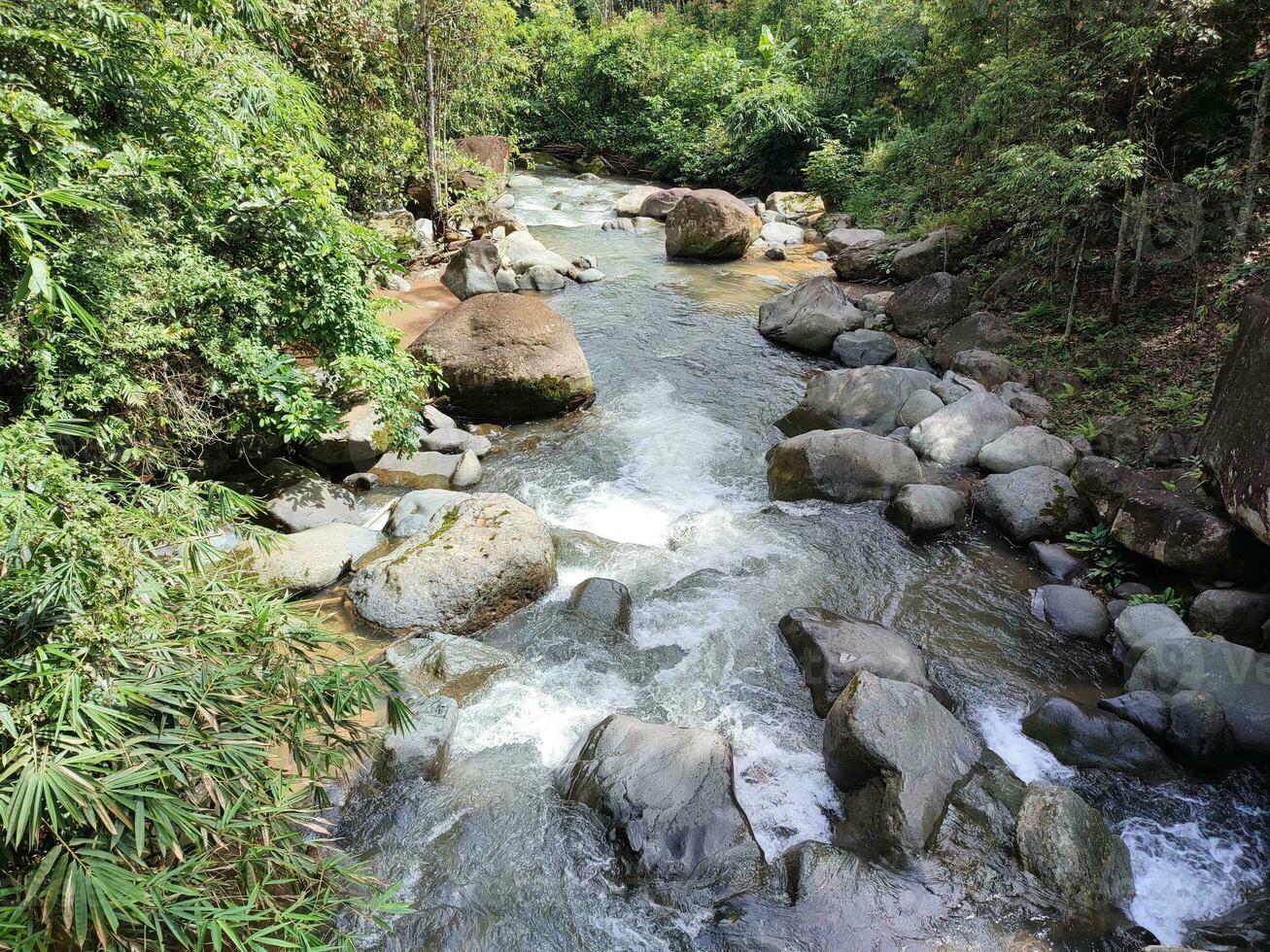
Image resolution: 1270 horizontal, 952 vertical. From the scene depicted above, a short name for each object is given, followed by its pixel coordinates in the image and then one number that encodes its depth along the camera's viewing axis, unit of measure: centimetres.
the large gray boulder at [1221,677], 534
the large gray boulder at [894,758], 475
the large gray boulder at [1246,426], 566
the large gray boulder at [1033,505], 780
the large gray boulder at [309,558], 684
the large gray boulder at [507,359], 1017
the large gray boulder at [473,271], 1435
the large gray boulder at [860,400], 1024
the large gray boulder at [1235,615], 604
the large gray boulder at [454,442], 952
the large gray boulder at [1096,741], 531
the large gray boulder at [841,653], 589
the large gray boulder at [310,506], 775
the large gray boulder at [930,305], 1248
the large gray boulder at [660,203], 2175
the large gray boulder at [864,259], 1545
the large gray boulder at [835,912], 421
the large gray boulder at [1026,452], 848
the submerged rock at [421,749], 516
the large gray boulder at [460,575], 657
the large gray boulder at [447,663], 597
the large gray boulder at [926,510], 797
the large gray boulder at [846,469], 866
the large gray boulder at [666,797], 463
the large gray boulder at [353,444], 878
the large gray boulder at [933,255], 1410
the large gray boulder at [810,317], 1279
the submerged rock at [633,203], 2203
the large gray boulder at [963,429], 923
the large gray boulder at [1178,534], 626
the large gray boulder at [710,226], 1728
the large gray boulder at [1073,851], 443
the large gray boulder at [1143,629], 612
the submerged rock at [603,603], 669
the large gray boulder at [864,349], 1216
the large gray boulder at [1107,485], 736
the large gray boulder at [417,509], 778
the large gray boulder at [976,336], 1106
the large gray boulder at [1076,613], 667
